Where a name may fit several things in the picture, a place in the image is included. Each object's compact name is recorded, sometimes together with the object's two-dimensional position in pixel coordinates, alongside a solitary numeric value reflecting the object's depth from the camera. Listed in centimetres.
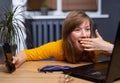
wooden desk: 132
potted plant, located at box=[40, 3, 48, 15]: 403
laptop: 106
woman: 173
